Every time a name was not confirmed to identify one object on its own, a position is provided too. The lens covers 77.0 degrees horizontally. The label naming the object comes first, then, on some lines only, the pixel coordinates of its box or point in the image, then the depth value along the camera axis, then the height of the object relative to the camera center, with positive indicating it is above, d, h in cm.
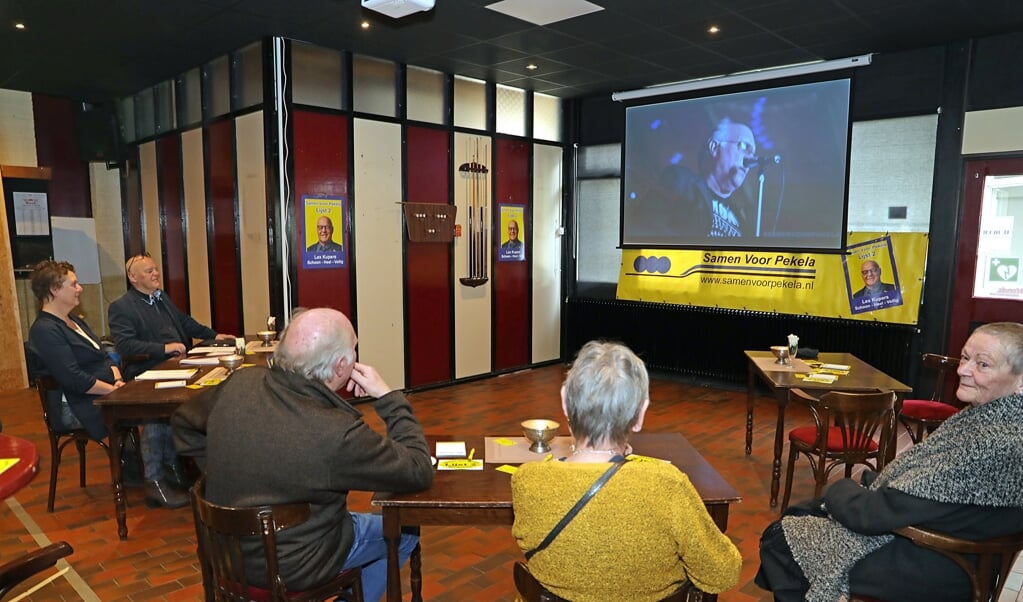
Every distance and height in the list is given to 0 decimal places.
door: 511 -11
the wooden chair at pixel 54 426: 356 -112
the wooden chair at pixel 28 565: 143 -77
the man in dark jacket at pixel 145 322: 418 -63
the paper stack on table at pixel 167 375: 355 -81
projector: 399 +141
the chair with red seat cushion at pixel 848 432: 312 -100
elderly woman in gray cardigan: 179 -79
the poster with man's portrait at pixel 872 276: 566 -38
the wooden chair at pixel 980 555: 179 -91
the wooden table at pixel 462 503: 192 -81
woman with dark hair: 348 -74
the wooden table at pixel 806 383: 356 -84
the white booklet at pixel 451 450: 234 -81
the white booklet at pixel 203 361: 391 -81
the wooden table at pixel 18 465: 183 -73
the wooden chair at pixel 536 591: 152 -86
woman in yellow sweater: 139 -66
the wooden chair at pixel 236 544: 166 -85
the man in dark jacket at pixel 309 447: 177 -62
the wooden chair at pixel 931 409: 389 -111
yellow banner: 562 -45
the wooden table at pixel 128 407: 314 -88
